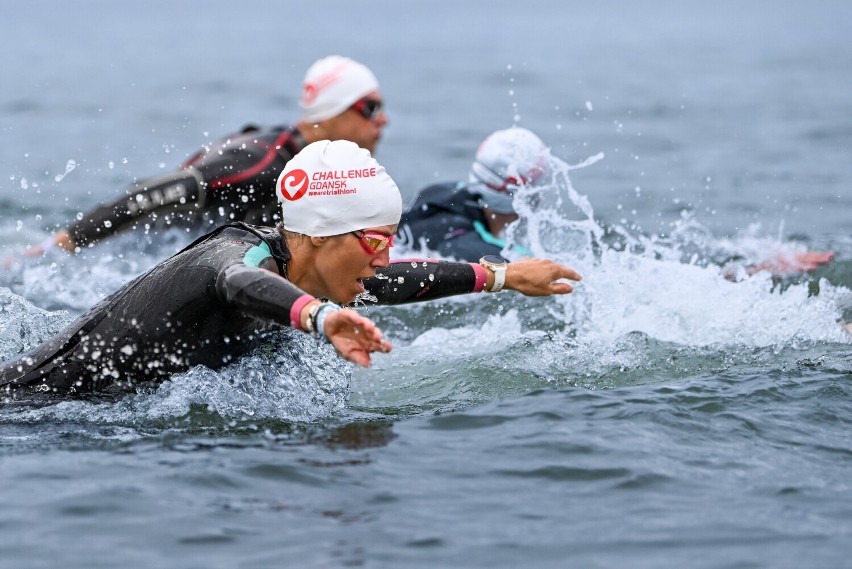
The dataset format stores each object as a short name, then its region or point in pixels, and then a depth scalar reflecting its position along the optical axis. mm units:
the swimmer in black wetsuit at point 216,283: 10562
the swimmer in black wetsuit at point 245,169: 17703
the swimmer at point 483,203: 18500
